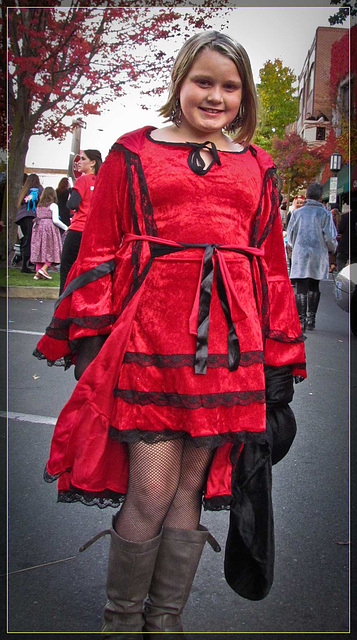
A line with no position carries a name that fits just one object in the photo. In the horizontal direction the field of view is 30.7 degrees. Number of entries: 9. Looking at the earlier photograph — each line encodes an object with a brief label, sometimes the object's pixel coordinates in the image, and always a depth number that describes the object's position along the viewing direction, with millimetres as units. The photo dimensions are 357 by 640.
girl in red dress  1797
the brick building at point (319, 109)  23891
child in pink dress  11133
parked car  8839
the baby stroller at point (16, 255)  14625
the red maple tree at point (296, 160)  28781
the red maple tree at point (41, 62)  9188
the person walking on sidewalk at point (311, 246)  8375
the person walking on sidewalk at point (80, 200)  6461
